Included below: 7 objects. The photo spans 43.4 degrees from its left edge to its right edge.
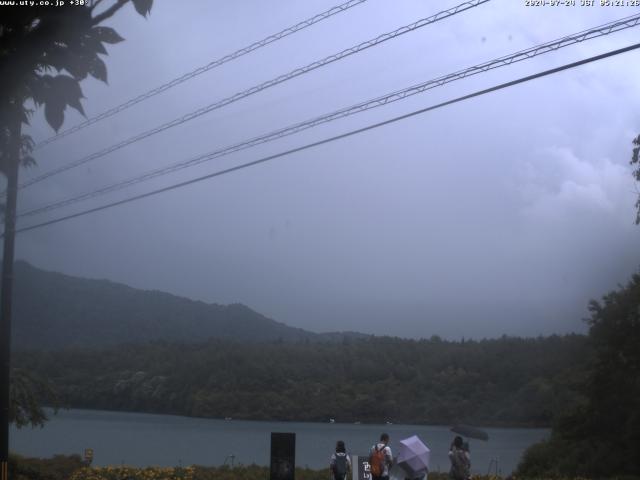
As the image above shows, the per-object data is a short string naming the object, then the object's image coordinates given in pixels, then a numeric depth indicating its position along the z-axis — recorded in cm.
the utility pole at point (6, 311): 1767
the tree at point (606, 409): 2659
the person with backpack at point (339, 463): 1850
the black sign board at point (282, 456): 1518
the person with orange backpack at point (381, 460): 1689
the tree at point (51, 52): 520
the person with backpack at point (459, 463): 1586
